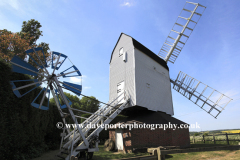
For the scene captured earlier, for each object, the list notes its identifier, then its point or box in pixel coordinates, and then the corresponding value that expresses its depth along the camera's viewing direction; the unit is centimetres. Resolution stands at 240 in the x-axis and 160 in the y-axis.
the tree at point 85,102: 3924
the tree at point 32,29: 2110
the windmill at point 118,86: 795
